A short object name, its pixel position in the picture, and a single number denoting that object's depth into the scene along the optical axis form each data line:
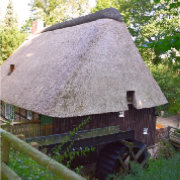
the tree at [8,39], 20.64
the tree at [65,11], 25.66
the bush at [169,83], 19.25
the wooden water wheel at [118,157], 9.23
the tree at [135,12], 23.80
